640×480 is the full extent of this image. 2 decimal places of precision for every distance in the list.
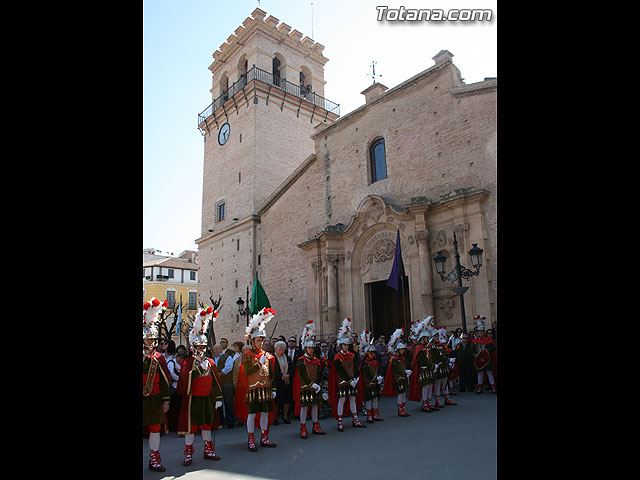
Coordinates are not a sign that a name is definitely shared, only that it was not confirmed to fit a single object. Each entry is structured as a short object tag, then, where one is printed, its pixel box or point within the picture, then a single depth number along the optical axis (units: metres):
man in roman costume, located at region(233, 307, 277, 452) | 7.40
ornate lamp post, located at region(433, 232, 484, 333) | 12.27
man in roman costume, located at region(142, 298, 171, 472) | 6.11
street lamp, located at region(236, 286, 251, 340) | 19.68
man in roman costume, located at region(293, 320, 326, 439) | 8.22
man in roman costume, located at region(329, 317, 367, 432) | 8.73
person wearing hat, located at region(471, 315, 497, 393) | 12.50
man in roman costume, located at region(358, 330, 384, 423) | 9.14
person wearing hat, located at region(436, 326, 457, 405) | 10.71
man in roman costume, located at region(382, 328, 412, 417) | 9.66
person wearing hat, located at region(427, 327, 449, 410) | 10.52
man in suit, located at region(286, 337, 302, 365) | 10.55
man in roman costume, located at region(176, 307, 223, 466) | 6.58
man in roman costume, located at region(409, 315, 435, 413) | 10.20
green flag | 19.06
